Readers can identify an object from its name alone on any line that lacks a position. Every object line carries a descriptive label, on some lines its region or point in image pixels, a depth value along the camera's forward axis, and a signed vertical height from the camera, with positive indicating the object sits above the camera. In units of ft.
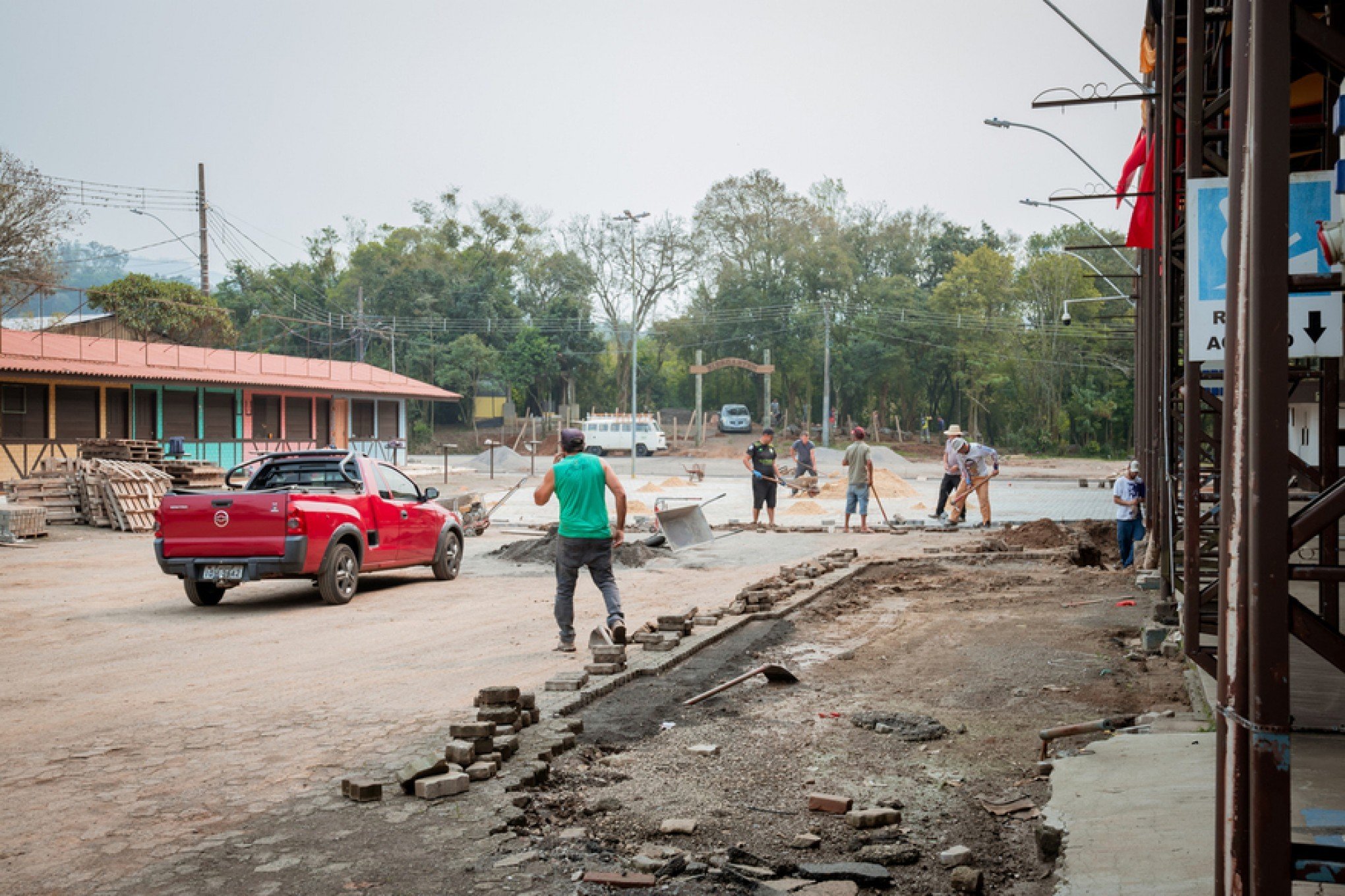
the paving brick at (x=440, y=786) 17.79 -5.63
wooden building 96.22 +3.60
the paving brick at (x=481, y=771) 18.74 -5.66
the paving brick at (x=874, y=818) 16.84 -5.83
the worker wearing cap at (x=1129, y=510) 51.01 -3.79
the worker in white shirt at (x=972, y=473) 73.82 -2.91
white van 196.85 -0.49
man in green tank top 31.35 -2.78
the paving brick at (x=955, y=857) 15.24 -5.82
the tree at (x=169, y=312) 143.54 +16.21
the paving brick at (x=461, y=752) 19.03 -5.43
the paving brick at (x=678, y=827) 16.66 -5.88
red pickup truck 38.11 -3.35
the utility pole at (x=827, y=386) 204.13 +8.09
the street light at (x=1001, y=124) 56.34 +15.36
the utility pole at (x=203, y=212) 161.68 +32.45
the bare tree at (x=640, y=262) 253.24 +38.71
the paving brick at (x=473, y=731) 19.74 -5.24
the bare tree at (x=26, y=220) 121.39 +23.54
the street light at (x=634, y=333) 137.98 +14.23
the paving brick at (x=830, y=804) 17.57 -5.88
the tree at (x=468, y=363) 217.36 +13.41
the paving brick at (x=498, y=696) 21.85 -5.13
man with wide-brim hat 75.66 -3.01
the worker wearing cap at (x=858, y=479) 68.54 -3.09
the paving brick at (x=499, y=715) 21.16 -5.33
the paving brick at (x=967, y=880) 14.46 -5.83
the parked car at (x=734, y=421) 224.53 +1.86
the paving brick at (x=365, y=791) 17.63 -5.63
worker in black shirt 71.67 -2.72
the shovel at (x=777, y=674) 27.73 -6.04
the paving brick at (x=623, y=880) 14.46 -5.79
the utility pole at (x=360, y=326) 199.00 +19.06
